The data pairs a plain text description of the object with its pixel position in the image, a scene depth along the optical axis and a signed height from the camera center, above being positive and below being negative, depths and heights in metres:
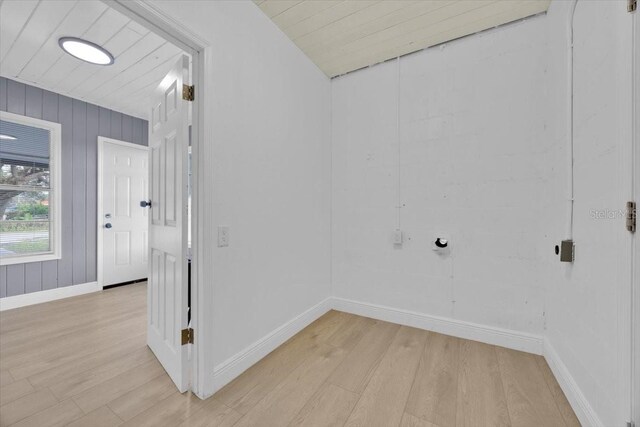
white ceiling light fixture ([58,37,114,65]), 2.21 +1.41
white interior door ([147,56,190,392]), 1.51 -0.09
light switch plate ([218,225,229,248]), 1.57 -0.15
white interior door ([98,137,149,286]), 3.63 -0.02
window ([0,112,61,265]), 2.87 +0.23
